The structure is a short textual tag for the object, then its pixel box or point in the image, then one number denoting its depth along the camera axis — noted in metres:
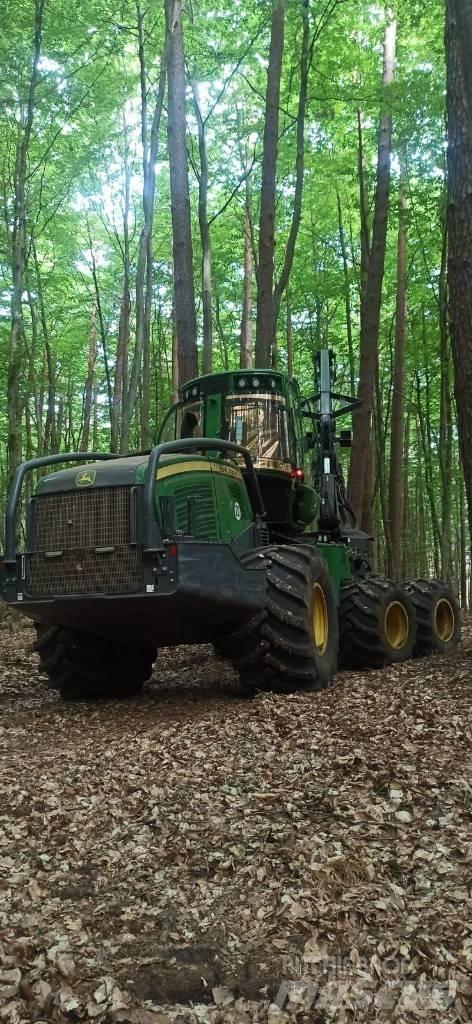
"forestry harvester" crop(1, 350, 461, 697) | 6.05
